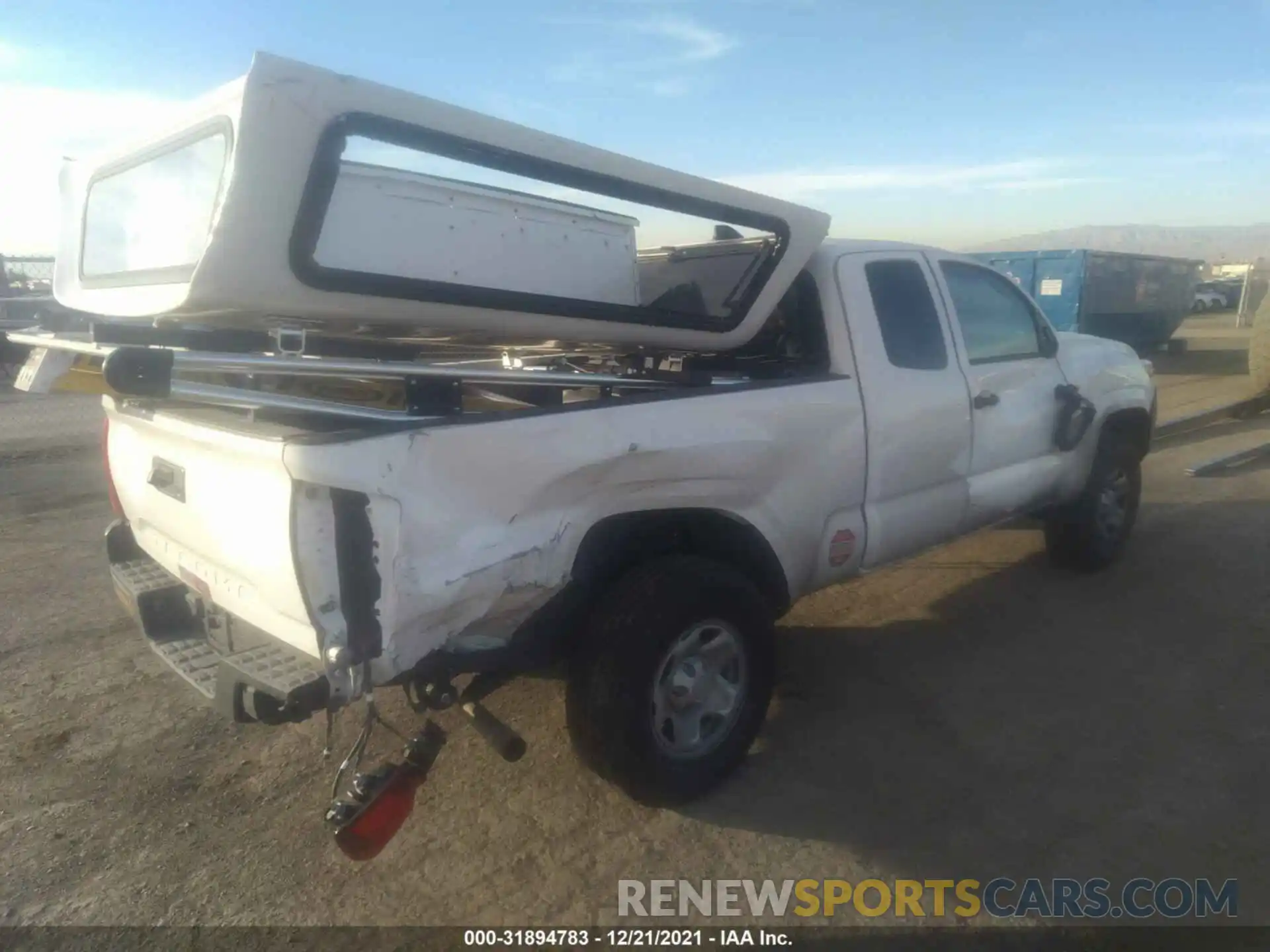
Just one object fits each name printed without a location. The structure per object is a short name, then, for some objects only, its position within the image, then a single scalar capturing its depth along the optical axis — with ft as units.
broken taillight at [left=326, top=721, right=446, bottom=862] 7.63
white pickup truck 7.64
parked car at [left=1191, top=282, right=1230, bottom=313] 124.36
